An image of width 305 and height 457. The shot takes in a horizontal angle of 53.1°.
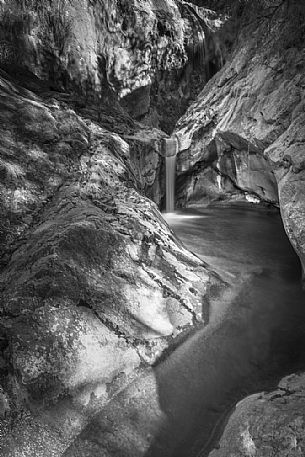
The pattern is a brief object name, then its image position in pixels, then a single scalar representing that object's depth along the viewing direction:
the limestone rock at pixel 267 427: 2.33
